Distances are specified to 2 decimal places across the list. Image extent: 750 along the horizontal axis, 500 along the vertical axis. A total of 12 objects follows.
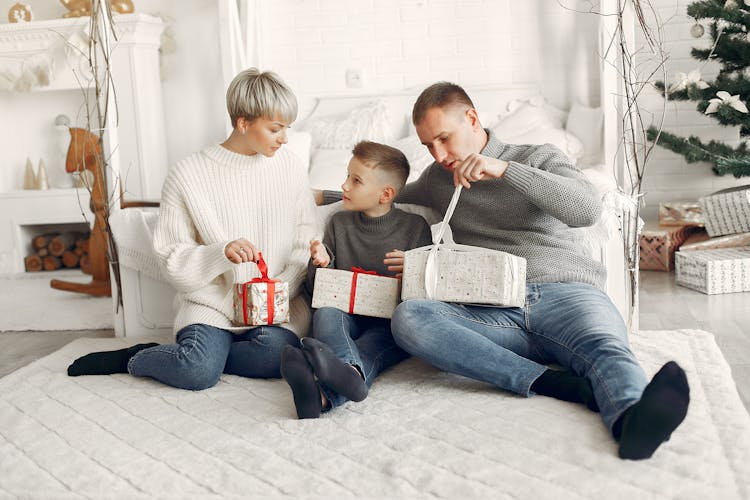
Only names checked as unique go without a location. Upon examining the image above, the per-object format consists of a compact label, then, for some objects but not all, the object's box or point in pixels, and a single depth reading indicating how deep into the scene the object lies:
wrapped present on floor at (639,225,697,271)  3.81
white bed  2.71
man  1.80
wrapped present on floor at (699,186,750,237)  3.69
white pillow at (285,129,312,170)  3.62
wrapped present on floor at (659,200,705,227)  3.95
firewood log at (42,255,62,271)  4.78
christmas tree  3.63
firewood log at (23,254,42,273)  4.76
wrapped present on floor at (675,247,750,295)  3.27
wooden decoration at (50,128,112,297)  3.77
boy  2.06
